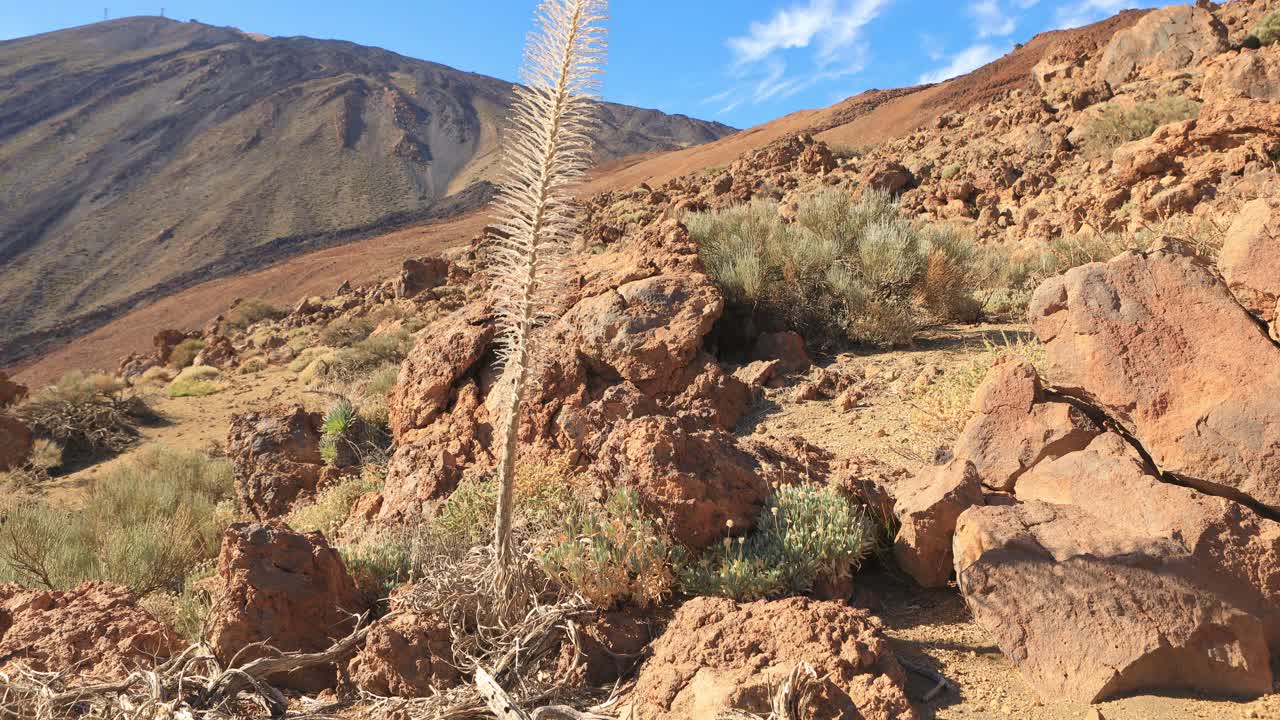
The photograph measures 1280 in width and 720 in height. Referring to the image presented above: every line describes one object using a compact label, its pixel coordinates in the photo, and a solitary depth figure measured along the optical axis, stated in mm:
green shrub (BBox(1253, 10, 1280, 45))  16578
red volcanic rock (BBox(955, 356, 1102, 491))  3074
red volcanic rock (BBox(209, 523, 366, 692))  2883
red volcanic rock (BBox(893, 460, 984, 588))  2930
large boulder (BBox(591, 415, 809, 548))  3281
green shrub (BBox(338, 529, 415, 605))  3529
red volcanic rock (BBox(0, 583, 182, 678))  2873
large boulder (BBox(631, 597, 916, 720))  2287
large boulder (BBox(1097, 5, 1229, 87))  18562
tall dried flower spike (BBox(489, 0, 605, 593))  2209
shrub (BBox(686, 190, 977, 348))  6520
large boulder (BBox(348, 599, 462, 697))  2705
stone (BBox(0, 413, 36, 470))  9914
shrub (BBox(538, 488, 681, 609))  2982
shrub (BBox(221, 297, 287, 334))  20828
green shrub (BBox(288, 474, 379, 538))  5359
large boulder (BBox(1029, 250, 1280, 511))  2602
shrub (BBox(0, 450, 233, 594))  4785
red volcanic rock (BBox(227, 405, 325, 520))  6305
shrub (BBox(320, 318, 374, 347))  15461
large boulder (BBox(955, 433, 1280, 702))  2299
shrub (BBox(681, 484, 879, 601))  2986
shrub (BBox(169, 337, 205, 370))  17234
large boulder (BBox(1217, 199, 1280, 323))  2857
